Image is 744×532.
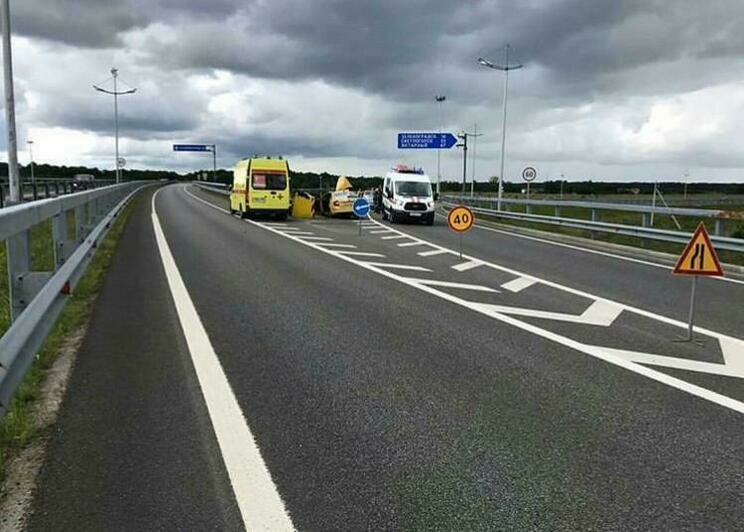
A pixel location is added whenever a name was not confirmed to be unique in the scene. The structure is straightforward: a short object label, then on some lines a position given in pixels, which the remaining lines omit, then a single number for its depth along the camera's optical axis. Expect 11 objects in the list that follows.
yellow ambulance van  31.41
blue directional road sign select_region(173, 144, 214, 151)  97.19
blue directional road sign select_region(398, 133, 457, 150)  49.65
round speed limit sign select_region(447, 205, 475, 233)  17.19
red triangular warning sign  8.16
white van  30.75
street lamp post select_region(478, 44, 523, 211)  40.72
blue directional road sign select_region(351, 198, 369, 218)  24.81
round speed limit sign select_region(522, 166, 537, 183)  34.59
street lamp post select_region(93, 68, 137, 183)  63.27
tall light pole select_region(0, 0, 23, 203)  21.03
